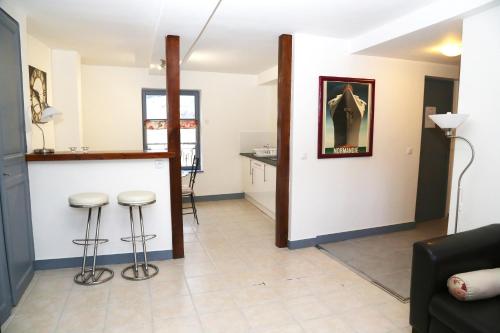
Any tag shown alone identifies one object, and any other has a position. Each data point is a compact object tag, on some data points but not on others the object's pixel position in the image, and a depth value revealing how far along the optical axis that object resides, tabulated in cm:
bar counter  317
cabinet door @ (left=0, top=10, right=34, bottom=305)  252
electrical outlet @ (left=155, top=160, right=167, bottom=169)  345
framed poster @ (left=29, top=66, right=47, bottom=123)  378
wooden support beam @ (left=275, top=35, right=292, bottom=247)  365
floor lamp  253
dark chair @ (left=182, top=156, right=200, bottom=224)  481
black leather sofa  183
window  586
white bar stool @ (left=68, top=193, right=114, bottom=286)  292
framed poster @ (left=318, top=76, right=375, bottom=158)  386
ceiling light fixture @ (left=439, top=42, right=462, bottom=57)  351
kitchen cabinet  494
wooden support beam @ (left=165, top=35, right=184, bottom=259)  345
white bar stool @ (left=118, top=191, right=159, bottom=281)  303
